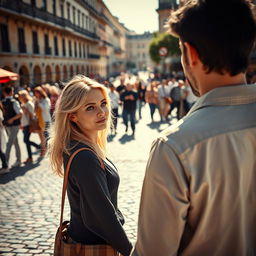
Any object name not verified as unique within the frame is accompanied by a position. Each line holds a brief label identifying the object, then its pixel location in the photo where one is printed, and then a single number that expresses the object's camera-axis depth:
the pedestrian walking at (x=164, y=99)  13.25
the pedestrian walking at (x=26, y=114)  7.78
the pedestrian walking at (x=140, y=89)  16.35
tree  45.38
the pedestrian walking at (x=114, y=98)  11.41
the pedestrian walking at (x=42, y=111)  8.27
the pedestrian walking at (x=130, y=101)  10.91
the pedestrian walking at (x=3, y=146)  6.96
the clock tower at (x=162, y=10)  54.47
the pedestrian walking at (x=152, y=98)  13.15
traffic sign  18.12
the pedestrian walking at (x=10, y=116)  7.29
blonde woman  1.94
